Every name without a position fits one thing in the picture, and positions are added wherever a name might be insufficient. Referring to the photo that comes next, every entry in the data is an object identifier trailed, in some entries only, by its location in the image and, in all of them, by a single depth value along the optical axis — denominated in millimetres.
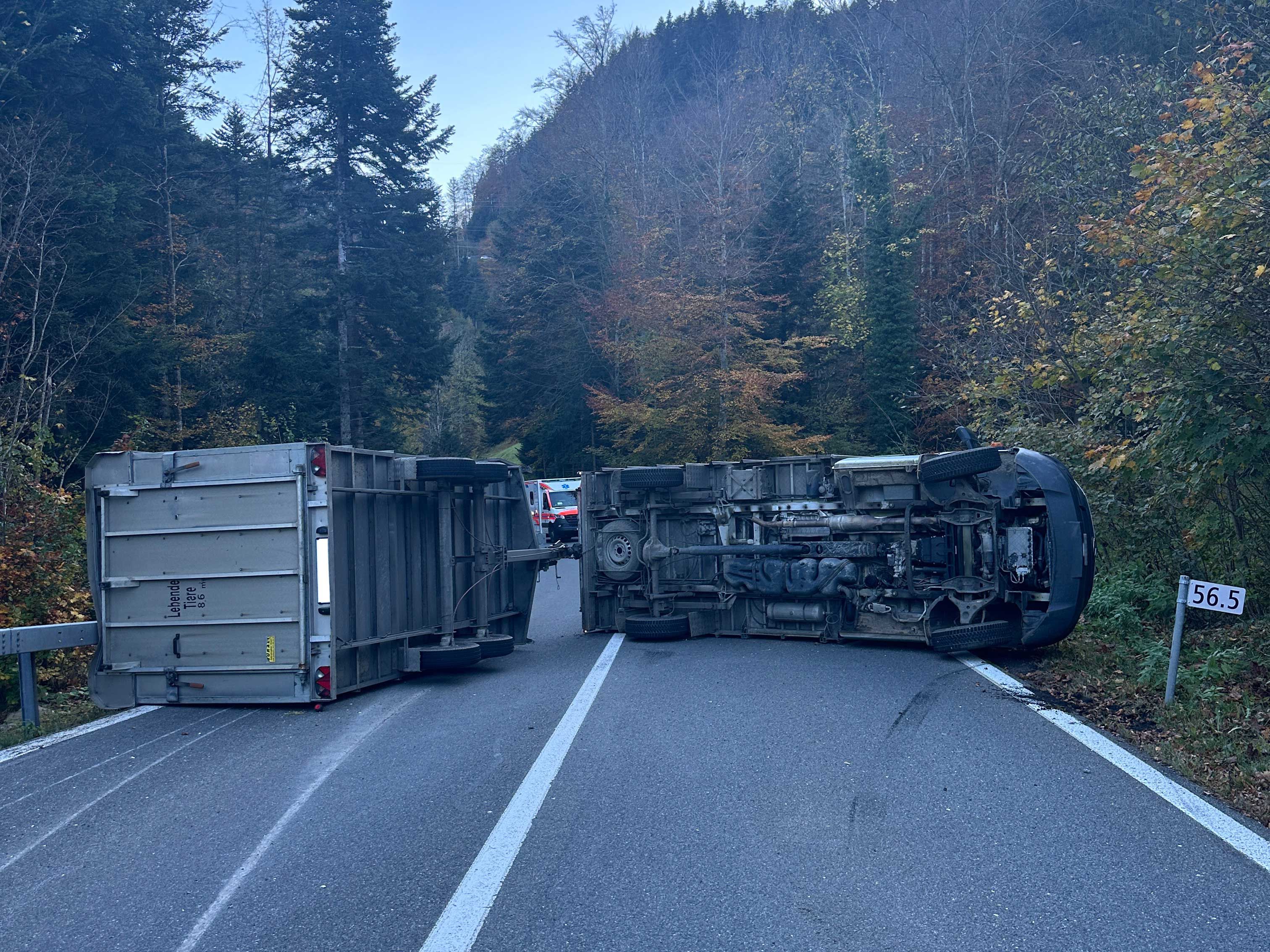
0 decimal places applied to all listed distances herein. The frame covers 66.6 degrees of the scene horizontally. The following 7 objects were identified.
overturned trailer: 8648
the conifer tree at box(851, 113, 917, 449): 32156
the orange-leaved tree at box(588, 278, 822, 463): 29453
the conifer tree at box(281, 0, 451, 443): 33938
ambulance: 27906
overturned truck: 10328
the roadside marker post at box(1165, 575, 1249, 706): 7406
